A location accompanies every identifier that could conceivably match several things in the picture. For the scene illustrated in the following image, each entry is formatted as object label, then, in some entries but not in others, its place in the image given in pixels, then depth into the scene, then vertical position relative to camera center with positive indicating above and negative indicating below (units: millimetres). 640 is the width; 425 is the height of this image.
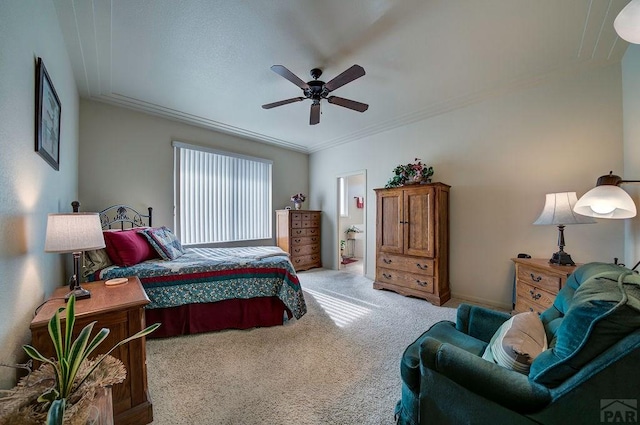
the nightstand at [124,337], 1377 -724
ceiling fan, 2217 +1309
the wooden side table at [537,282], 2222 -709
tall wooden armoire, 3387 -424
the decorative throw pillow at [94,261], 2268 -435
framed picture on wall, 1486 +702
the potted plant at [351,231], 7391 -555
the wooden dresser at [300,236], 5066 -469
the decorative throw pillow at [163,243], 2811 -328
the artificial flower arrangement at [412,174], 3662 +611
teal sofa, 759 -633
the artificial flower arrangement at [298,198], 5453 +371
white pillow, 1034 -612
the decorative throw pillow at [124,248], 2436 -331
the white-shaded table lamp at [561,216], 2268 -46
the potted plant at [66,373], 783 -570
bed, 2414 -781
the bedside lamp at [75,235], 1410 -113
